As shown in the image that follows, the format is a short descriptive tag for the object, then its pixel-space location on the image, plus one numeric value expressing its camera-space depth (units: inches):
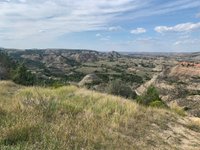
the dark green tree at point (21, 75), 758.4
